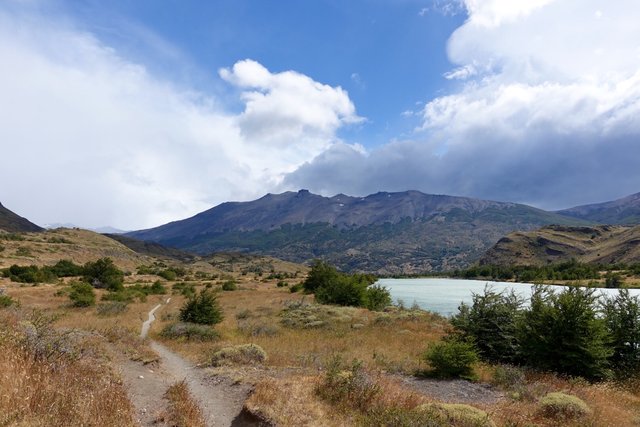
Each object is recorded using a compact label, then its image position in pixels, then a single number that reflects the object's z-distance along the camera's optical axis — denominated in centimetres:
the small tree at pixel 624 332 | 1967
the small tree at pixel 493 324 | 2242
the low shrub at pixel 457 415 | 978
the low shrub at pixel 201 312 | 3105
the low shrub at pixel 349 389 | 1135
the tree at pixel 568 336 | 1839
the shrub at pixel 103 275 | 6044
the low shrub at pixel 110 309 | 3416
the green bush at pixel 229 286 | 7029
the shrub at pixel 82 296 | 3912
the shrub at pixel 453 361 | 1811
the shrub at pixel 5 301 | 3047
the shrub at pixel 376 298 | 5075
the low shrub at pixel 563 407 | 1200
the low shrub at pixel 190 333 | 2472
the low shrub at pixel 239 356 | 1752
